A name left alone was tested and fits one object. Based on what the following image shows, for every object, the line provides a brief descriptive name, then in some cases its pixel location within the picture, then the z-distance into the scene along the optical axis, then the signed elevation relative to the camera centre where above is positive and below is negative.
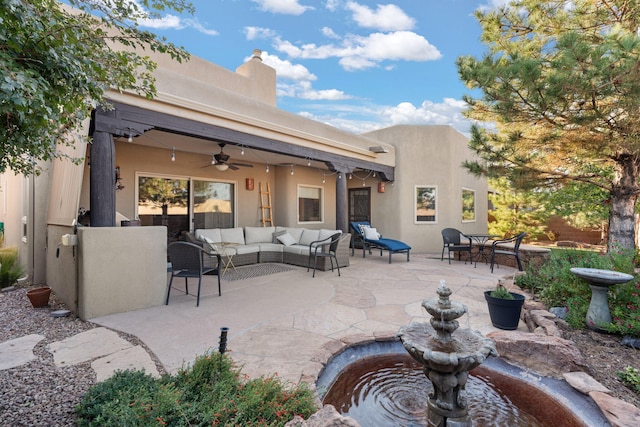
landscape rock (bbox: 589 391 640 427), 1.65 -1.12
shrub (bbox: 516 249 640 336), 3.07 -0.92
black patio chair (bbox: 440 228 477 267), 7.45 -0.74
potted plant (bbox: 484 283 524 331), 3.26 -1.02
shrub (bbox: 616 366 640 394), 2.21 -1.22
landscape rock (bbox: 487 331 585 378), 2.34 -1.11
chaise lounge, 7.70 -0.74
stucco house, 3.81 +0.85
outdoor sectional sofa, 6.61 -0.73
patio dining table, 7.67 -0.81
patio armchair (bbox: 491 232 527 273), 6.42 -0.88
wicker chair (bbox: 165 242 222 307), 4.11 -0.62
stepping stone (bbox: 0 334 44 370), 2.54 -1.22
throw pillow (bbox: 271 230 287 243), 7.95 -0.58
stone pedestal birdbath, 3.05 -0.83
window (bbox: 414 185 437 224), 9.70 +0.26
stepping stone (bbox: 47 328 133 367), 2.60 -1.21
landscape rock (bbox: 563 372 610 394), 2.02 -1.15
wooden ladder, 9.13 +0.13
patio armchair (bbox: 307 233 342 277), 6.07 -0.79
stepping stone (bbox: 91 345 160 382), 2.34 -1.20
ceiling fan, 6.78 +1.16
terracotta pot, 4.04 -1.09
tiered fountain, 1.83 -0.86
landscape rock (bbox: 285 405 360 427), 1.33 -0.91
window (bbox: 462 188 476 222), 10.50 +0.25
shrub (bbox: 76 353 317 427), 1.57 -1.04
